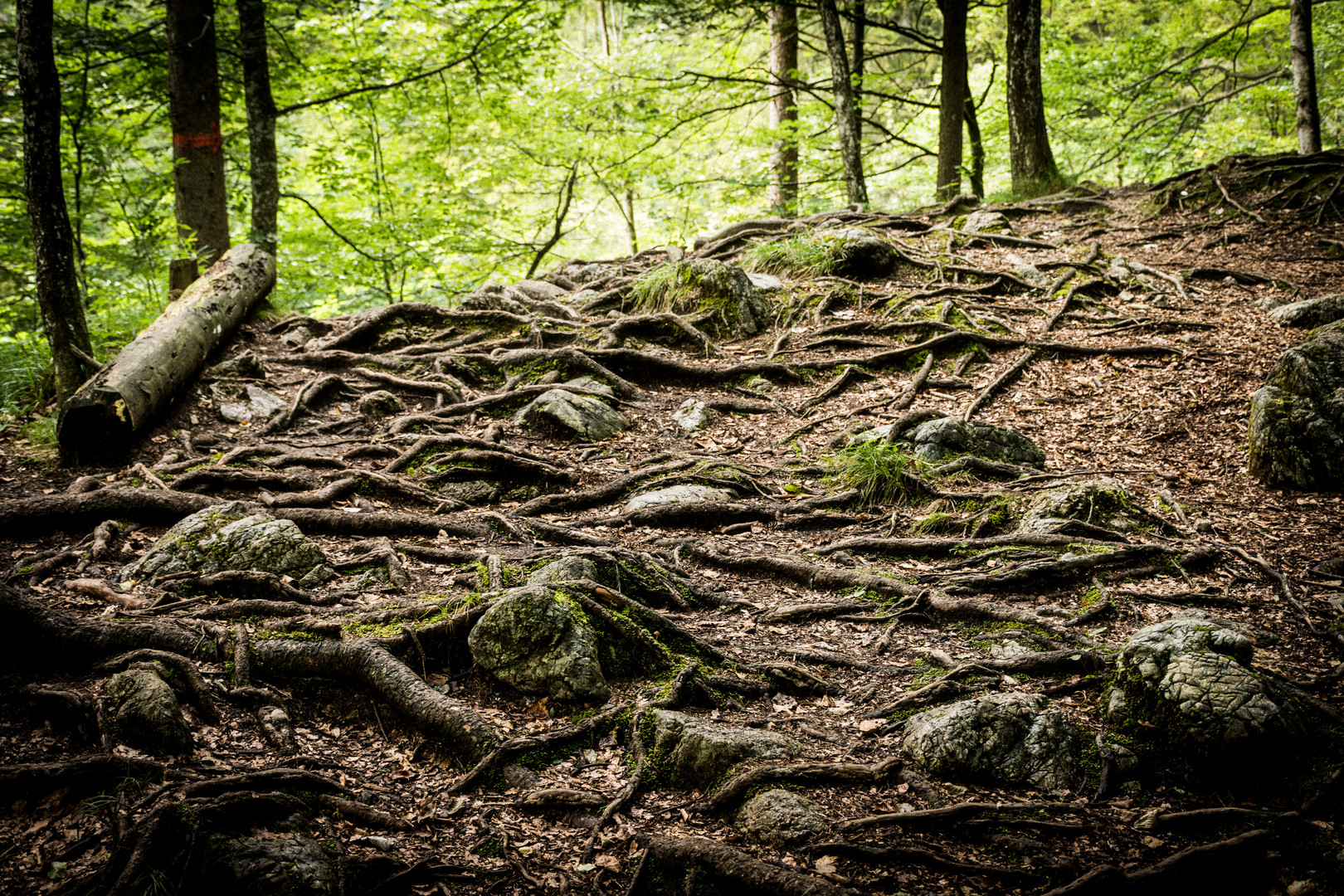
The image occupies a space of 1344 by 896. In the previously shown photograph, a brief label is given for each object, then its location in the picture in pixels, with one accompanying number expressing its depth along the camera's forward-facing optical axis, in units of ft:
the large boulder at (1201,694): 10.30
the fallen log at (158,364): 20.71
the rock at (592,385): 27.91
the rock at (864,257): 37.29
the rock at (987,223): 40.55
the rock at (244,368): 27.45
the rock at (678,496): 20.85
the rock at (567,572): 14.60
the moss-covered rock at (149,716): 9.98
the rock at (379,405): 26.89
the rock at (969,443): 22.82
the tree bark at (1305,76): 37.65
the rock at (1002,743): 10.76
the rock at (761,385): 29.81
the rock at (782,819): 9.70
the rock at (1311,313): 26.78
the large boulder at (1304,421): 19.07
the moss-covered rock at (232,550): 15.21
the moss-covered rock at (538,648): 12.67
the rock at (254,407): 25.35
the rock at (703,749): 11.04
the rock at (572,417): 25.58
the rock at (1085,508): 18.39
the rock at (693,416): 27.14
